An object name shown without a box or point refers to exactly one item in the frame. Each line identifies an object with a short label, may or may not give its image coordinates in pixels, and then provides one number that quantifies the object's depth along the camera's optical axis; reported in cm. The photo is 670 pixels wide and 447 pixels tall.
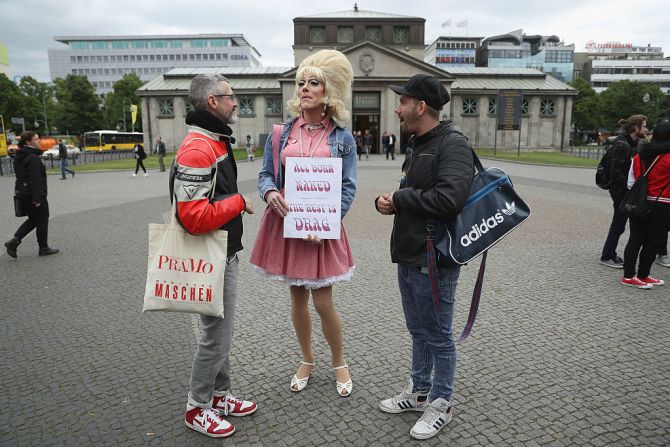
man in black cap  268
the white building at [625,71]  11781
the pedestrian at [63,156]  2312
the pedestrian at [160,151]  2640
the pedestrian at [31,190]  768
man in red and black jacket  262
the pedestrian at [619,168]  661
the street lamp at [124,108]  8120
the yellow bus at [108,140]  6003
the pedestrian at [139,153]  2334
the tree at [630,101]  7425
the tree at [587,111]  7900
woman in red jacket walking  571
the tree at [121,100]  8369
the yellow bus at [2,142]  3931
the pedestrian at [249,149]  3369
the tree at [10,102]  6353
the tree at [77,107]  7350
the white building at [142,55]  12512
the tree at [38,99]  6969
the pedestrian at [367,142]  3684
